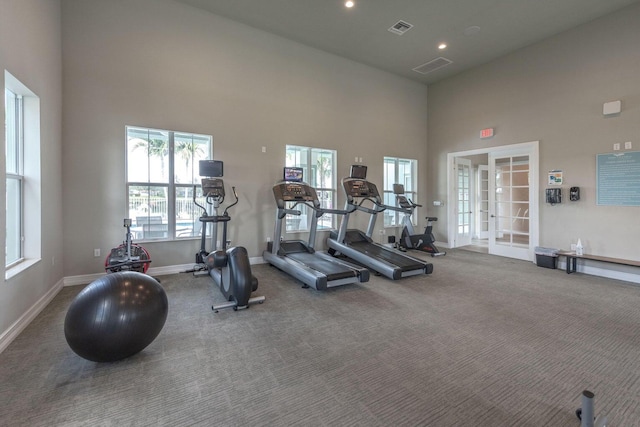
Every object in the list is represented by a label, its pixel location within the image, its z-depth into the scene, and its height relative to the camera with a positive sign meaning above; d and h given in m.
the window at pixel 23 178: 3.35 +0.43
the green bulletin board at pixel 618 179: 4.91 +0.57
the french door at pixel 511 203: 6.53 +0.21
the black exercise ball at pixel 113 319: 2.26 -0.84
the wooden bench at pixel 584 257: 4.85 -0.84
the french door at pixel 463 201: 8.19 +0.29
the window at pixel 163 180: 4.95 +0.58
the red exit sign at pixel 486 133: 7.02 +1.92
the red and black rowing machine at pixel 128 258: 4.16 -0.67
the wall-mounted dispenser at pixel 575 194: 5.55 +0.33
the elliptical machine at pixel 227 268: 3.52 -0.68
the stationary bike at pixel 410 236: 7.16 -0.61
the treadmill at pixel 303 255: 4.33 -0.81
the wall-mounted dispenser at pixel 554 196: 5.81 +0.31
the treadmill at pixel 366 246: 5.06 -0.72
